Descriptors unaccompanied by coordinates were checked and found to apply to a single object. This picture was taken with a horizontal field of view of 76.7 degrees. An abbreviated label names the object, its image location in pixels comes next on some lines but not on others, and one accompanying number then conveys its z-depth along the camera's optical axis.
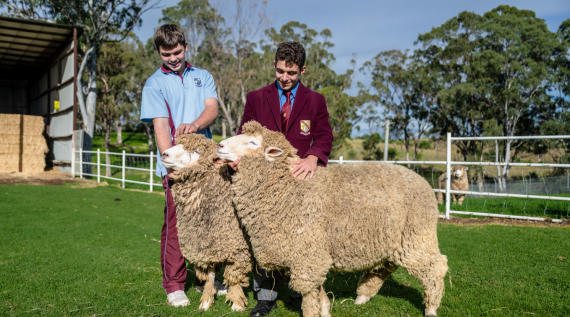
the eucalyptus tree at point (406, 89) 29.17
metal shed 14.20
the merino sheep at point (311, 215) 2.73
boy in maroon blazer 3.12
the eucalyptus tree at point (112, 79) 27.86
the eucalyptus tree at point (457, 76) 25.19
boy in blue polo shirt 3.24
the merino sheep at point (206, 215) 3.12
